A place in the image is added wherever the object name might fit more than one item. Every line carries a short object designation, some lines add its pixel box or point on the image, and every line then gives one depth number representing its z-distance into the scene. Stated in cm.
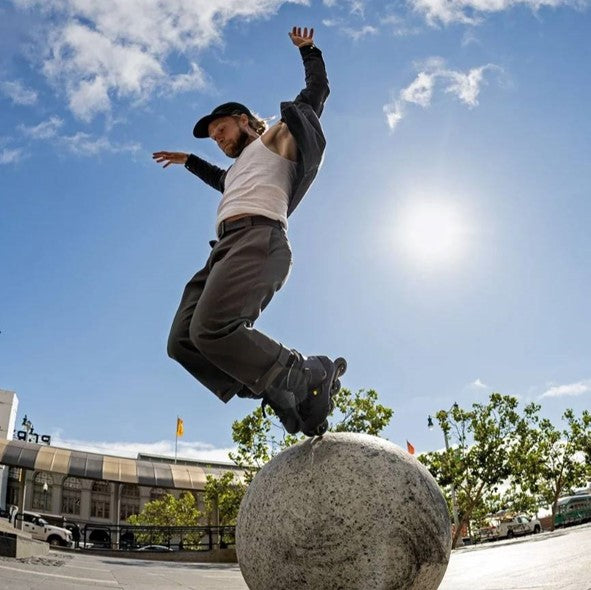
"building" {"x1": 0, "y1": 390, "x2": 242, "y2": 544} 5106
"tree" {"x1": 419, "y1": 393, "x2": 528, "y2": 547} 2991
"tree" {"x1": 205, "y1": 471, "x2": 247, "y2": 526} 2575
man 320
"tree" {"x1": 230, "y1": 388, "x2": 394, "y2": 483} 2267
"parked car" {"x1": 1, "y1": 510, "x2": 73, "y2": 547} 2377
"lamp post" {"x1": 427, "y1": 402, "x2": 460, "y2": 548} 3086
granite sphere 281
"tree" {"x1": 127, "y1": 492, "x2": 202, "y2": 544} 4966
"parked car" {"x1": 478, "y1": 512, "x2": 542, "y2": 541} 4138
